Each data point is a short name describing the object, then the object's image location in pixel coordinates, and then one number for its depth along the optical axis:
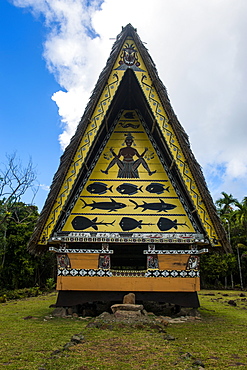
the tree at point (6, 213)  19.98
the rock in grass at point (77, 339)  4.77
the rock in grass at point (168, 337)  5.18
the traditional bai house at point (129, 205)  8.27
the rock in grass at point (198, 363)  3.71
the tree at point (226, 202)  37.86
